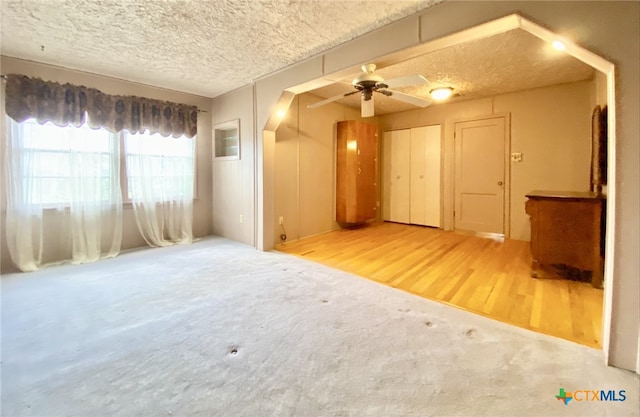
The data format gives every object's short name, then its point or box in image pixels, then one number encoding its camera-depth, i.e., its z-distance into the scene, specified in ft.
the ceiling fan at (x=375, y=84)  8.52
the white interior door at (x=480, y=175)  15.97
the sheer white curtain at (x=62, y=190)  10.23
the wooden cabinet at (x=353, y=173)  17.19
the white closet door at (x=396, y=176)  20.03
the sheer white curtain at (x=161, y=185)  13.14
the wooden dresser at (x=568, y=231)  8.57
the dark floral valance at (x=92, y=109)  10.15
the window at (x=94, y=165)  10.48
